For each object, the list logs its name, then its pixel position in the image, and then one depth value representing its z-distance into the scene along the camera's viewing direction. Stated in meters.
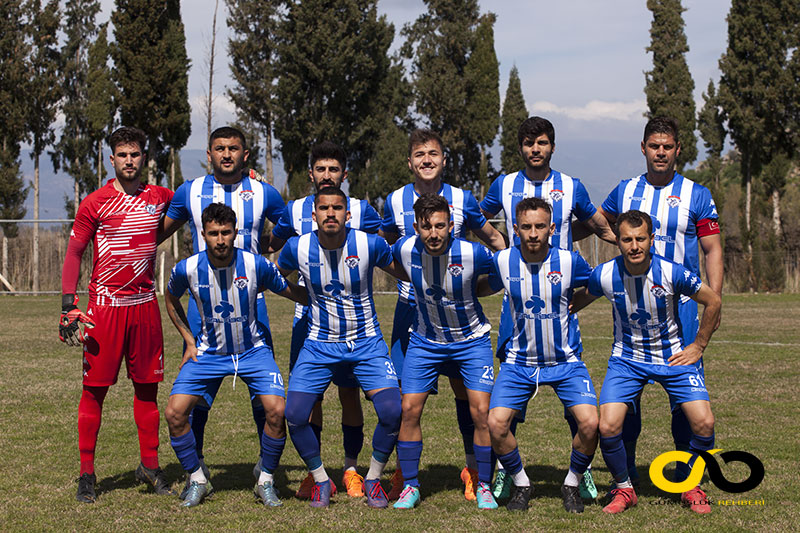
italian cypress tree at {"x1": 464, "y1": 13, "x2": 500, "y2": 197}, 38.62
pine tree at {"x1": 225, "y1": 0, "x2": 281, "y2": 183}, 37.50
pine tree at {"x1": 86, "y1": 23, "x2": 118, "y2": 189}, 36.12
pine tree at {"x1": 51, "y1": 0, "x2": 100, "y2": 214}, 38.62
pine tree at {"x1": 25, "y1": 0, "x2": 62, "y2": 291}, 34.34
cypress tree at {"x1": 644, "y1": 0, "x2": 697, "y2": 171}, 34.41
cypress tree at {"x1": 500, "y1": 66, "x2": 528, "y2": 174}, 39.53
